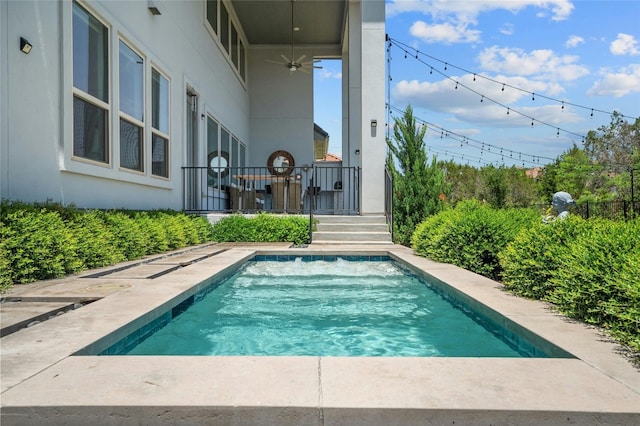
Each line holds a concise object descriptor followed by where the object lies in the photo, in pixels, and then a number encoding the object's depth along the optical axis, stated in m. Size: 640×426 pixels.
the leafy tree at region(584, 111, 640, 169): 18.66
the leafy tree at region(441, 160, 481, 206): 25.11
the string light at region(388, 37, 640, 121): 12.88
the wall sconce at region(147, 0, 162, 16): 6.33
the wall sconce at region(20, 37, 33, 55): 3.70
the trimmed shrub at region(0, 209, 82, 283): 3.26
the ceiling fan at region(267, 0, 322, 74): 11.93
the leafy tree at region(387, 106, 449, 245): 8.07
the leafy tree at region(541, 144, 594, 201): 21.08
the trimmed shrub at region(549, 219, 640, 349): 2.17
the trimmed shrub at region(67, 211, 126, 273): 4.04
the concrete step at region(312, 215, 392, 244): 8.16
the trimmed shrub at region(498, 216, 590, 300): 3.16
